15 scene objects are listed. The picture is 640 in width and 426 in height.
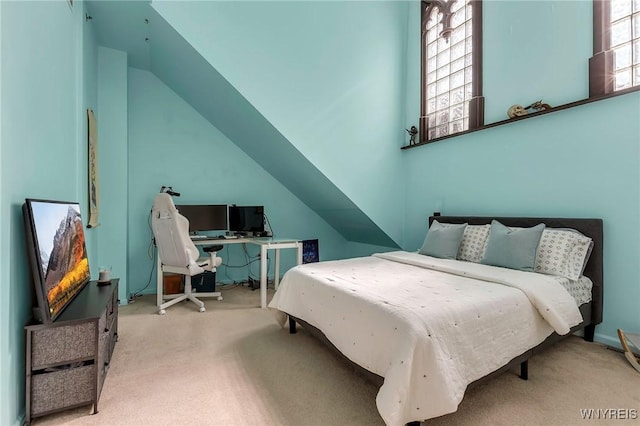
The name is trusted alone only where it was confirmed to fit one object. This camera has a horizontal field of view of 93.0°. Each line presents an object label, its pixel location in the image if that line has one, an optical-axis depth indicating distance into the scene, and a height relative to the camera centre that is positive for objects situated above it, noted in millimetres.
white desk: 3348 -393
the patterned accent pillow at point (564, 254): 2328 -332
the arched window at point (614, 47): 2396 +1327
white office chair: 3113 -339
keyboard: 3732 -309
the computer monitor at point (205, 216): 3938 -51
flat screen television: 1458 -226
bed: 1339 -592
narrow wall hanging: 2887 +408
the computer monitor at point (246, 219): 4207 -96
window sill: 2289 +903
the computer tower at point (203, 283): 3880 -906
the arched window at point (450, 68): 3419 +1791
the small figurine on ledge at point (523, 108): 2791 +982
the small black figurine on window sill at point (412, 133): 4184 +1089
